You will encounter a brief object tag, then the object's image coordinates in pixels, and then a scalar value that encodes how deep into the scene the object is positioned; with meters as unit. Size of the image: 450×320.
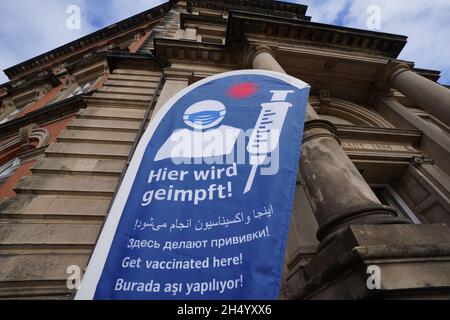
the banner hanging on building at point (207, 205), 2.05
